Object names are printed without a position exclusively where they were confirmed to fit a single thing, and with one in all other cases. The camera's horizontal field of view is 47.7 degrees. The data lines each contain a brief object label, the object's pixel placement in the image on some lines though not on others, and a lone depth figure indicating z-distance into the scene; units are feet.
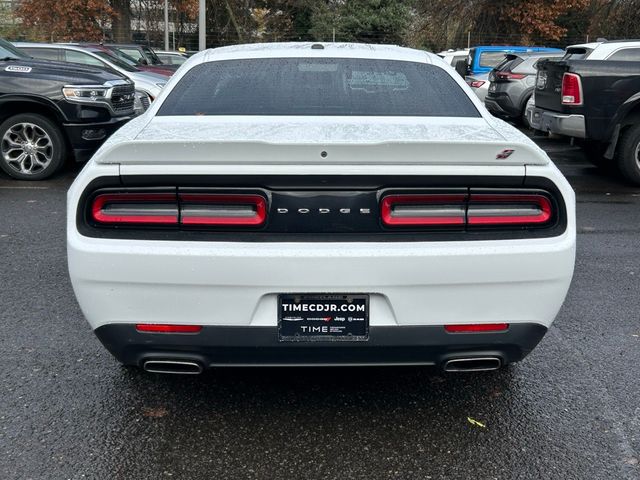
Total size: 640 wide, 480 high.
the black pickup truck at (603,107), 28.84
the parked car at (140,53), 58.30
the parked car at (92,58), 40.98
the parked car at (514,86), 45.93
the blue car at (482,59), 57.47
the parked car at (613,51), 31.07
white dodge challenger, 8.98
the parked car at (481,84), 53.78
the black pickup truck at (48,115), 28.25
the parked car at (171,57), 72.38
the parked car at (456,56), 65.89
